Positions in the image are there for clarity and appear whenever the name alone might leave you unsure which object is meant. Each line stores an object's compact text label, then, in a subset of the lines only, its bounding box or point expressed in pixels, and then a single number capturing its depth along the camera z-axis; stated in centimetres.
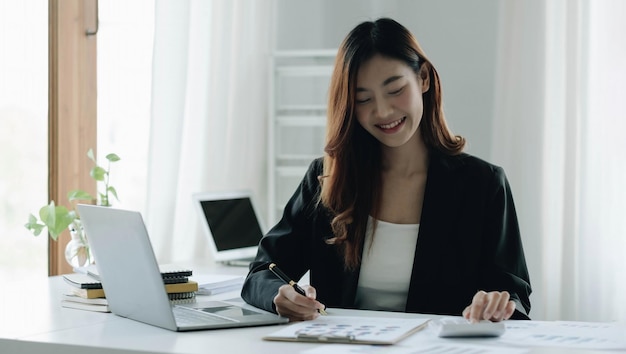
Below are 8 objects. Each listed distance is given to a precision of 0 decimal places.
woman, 214
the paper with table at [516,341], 147
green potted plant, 278
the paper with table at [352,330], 154
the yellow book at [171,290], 204
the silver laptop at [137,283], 165
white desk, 152
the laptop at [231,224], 331
